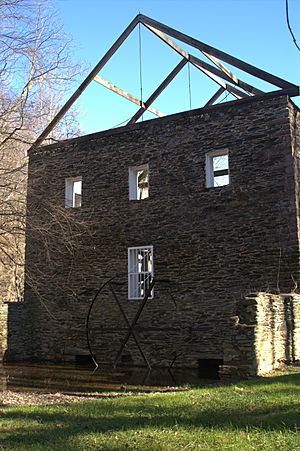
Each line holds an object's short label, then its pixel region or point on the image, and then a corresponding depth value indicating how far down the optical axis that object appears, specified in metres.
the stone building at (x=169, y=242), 13.81
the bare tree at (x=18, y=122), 11.18
